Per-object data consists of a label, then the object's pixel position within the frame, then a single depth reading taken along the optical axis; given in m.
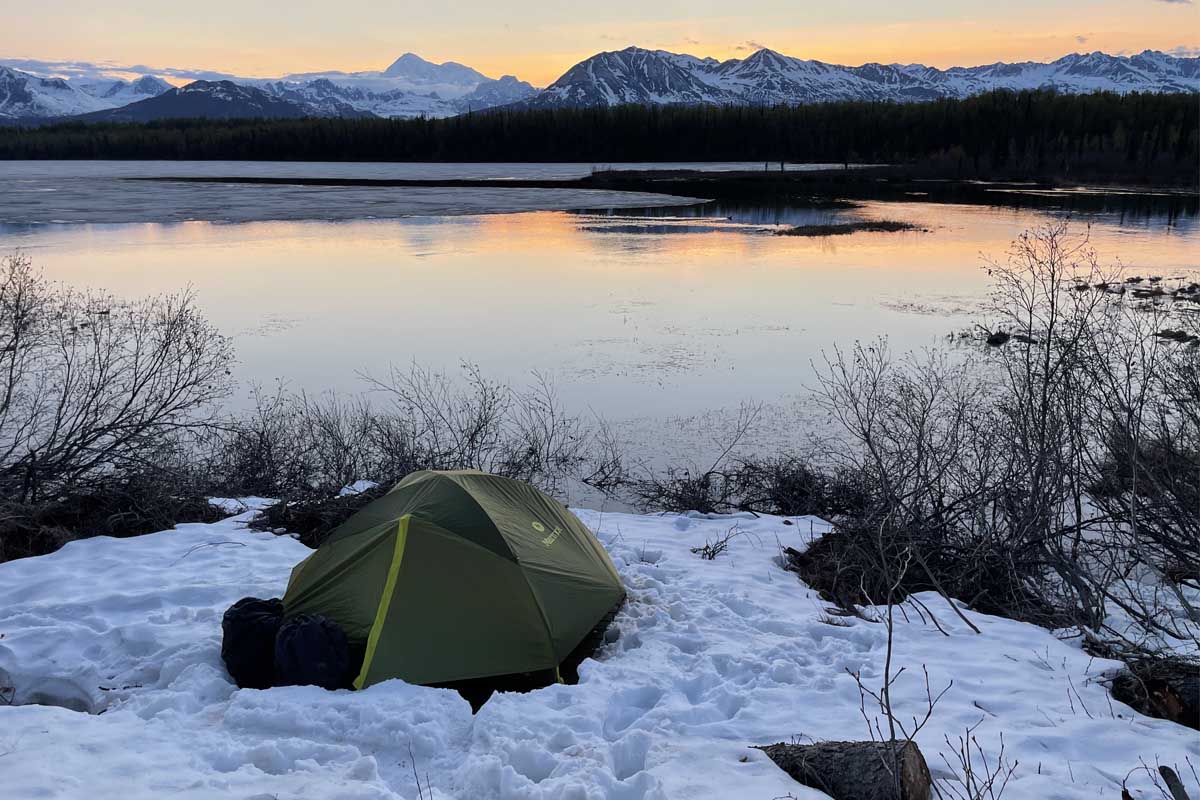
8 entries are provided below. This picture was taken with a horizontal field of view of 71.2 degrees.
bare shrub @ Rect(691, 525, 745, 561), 8.23
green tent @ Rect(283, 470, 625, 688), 5.59
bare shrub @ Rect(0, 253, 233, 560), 8.44
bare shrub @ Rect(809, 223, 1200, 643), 7.18
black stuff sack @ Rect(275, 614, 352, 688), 5.29
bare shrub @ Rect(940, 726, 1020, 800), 4.24
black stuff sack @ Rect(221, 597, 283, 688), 5.44
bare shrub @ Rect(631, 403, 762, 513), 9.90
